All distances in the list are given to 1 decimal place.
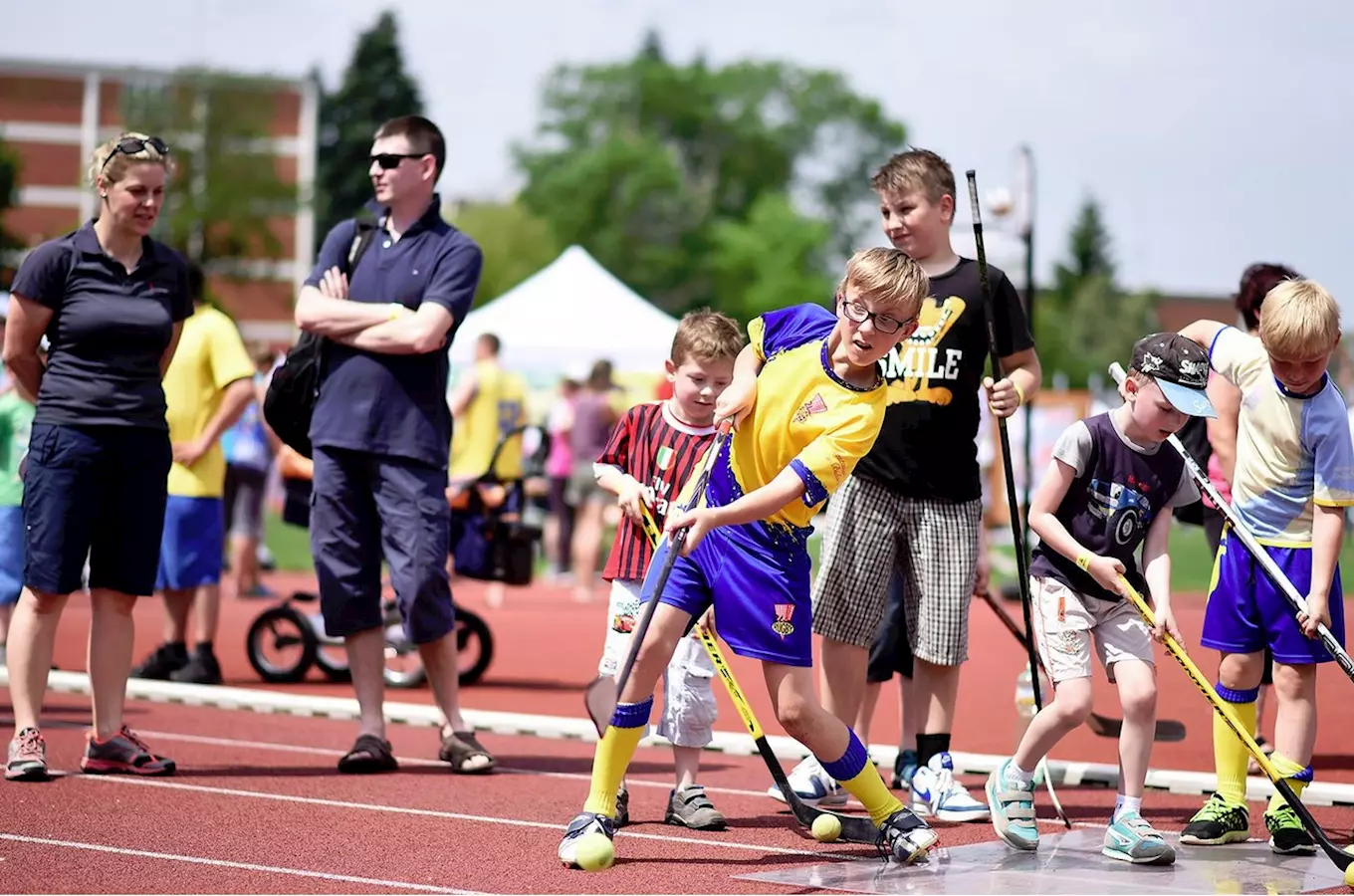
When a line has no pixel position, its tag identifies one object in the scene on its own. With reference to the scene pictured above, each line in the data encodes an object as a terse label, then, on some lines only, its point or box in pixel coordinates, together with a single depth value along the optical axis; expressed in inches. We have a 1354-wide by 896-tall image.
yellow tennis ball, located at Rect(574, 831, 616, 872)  394.0
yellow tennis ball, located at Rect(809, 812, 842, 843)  424.8
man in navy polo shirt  549.0
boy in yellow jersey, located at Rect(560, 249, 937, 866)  410.0
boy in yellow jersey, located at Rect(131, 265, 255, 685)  757.3
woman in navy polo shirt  524.7
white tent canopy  1665.8
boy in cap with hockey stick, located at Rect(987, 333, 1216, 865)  444.8
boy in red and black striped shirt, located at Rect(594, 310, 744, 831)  485.1
